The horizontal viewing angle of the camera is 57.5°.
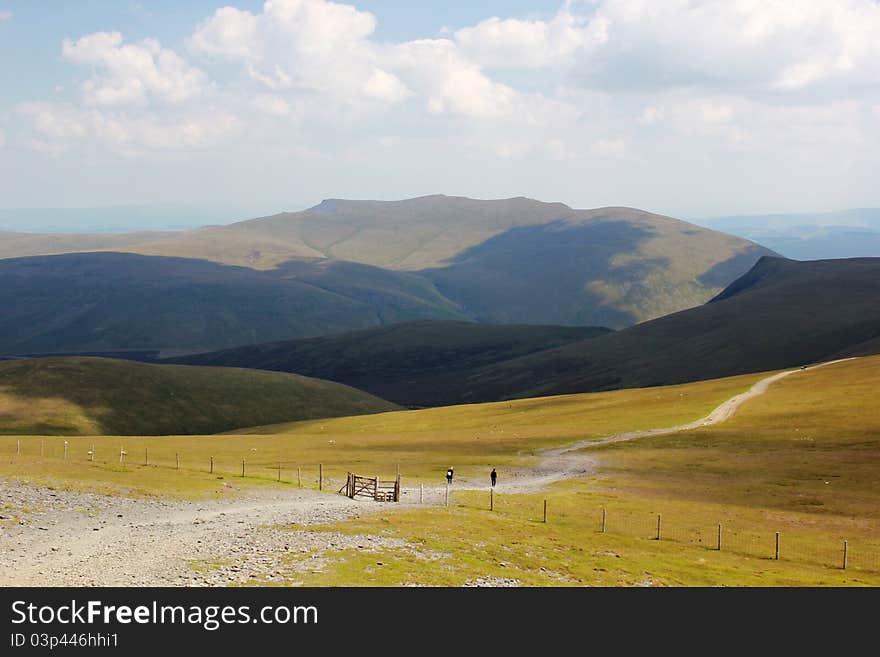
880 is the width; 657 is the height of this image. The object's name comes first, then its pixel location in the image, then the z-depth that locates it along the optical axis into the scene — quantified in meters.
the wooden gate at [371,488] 61.53
